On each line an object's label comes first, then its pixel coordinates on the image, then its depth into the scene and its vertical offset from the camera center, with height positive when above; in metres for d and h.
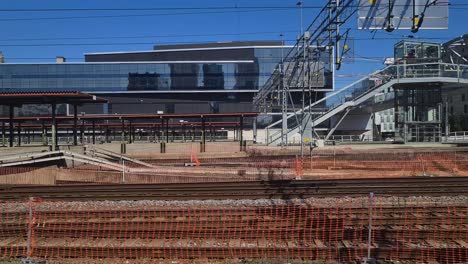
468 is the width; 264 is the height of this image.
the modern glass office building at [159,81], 93.31 +11.25
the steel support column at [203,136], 40.34 -0.66
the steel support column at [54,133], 28.04 -0.19
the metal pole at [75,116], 34.71 +1.20
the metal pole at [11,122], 35.84 +0.74
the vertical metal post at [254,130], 55.98 -0.10
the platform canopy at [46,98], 28.58 +2.45
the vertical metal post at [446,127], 47.81 +0.17
